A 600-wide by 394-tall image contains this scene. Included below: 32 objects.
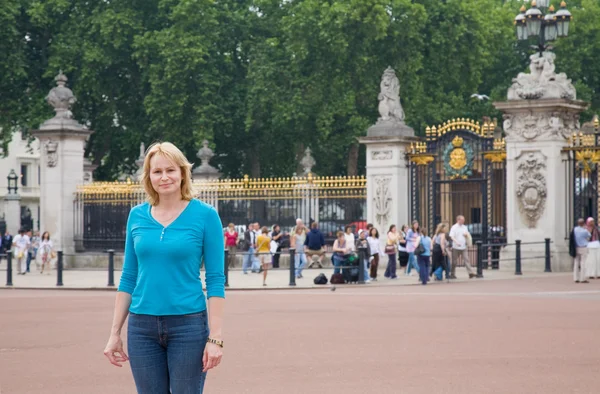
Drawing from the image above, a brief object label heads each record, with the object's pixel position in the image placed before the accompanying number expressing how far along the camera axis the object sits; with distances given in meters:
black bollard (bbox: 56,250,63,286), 24.62
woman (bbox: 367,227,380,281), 25.28
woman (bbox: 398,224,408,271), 27.08
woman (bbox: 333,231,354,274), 24.50
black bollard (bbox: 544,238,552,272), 25.52
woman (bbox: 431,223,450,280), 24.50
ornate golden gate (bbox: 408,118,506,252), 27.86
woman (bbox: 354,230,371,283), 24.80
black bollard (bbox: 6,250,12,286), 25.18
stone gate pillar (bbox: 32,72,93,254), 31.53
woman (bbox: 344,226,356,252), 25.34
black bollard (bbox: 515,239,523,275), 25.34
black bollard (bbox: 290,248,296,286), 23.56
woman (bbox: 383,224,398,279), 25.94
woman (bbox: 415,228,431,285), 23.98
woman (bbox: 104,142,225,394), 5.50
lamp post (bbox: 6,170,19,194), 60.01
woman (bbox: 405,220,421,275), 26.66
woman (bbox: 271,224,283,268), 30.44
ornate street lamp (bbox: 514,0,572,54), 26.52
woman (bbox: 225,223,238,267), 29.95
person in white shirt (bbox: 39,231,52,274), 30.19
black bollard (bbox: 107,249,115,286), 24.13
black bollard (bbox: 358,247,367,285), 24.31
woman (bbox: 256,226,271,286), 27.20
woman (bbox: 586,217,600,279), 23.86
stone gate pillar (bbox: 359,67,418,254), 28.92
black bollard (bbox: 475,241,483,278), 24.72
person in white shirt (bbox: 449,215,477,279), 25.30
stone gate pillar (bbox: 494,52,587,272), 26.48
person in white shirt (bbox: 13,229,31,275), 30.33
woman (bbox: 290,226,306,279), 27.81
